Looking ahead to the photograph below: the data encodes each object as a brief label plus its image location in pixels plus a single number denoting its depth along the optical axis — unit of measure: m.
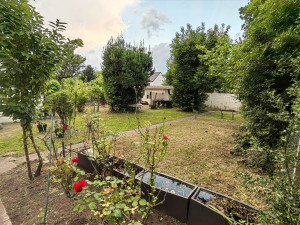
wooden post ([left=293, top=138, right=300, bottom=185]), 1.82
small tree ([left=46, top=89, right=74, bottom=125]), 4.86
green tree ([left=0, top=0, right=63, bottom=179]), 1.81
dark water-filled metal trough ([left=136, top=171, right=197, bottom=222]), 1.85
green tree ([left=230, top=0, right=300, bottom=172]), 2.60
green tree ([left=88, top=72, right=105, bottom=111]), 10.42
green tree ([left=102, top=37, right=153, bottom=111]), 10.64
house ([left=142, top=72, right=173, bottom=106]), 16.89
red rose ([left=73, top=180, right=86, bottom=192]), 1.34
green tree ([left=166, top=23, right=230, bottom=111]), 12.46
